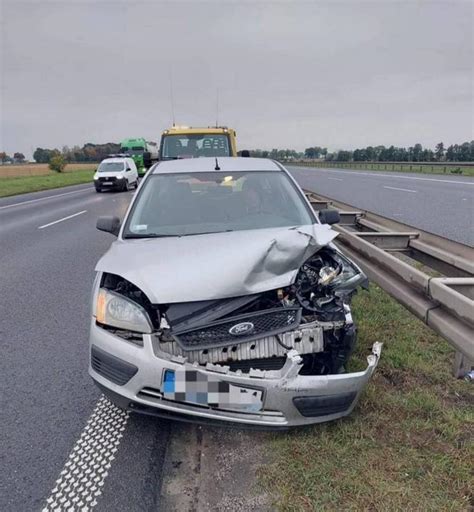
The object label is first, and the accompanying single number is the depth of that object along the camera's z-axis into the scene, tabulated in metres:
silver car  2.21
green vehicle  34.66
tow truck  11.09
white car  22.08
